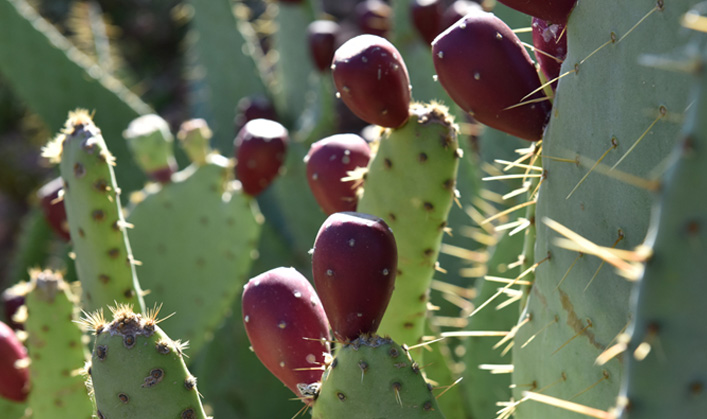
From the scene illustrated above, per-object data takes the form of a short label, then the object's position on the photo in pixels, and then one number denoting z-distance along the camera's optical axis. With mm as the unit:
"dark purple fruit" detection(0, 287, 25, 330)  1795
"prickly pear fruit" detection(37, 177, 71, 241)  1750
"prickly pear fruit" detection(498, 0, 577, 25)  948
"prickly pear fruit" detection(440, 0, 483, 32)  2163
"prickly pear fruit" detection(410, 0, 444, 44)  2389
